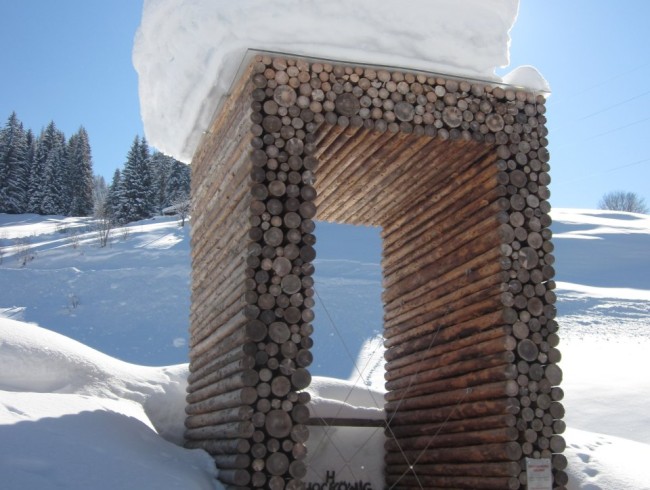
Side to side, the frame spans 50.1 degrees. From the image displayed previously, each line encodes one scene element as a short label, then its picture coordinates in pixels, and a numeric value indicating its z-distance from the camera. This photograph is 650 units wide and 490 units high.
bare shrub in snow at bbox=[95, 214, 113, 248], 36.28
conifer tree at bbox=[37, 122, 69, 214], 55.00
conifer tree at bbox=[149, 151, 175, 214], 52.99
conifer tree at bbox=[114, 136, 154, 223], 51.34
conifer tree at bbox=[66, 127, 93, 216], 56.84
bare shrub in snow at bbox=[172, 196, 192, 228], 42.58
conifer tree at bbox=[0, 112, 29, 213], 53.56
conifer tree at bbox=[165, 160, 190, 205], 52.22
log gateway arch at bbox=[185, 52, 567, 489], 6.48
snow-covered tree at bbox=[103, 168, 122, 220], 50.78
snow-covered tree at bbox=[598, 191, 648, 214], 64.88
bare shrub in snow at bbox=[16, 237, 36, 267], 32.07
